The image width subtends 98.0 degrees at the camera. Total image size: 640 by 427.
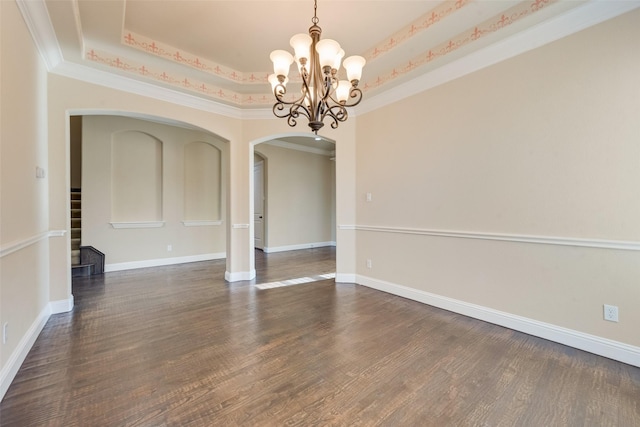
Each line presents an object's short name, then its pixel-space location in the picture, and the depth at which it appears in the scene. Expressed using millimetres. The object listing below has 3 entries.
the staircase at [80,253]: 4587
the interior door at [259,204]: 7508
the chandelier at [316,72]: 2057
